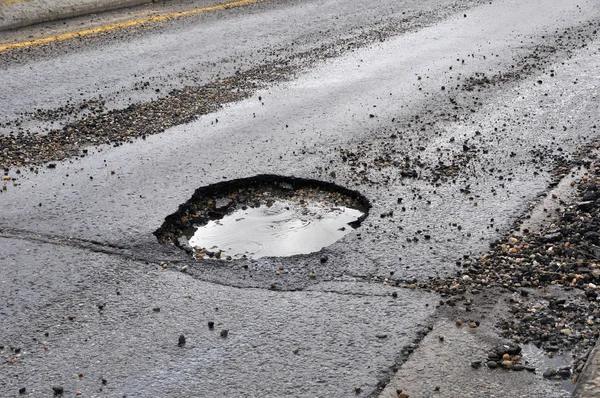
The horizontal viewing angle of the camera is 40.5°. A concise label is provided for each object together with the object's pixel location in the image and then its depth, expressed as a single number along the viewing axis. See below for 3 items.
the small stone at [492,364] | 3.47
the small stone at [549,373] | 3.38
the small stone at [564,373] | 3.38
